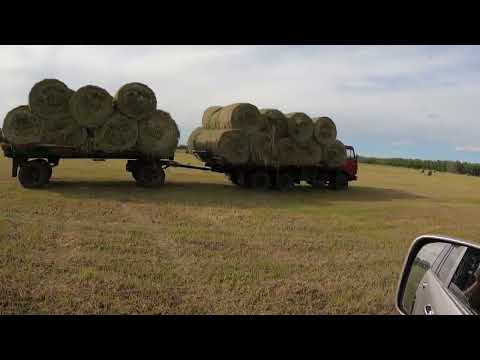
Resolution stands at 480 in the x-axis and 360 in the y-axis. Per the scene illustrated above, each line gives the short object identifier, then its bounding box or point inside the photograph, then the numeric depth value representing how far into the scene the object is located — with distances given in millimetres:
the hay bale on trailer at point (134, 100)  15859
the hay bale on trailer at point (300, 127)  19125
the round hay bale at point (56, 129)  15047
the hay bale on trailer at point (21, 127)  14586
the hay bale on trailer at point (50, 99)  14797
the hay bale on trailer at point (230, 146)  17516
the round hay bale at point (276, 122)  18828
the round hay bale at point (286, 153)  18578
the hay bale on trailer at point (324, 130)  19547
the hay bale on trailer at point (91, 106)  15156
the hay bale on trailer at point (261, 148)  18094
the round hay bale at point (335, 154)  20000
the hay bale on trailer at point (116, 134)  15592
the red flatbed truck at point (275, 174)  18516
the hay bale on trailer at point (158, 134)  16156
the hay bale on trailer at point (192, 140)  20886
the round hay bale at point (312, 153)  19219
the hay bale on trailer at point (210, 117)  19625
